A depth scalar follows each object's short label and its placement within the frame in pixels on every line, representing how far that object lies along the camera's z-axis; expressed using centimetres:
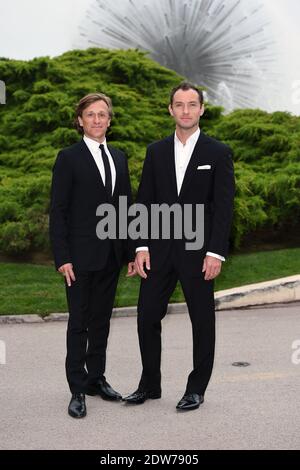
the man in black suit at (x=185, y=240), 475
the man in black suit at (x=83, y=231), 482
